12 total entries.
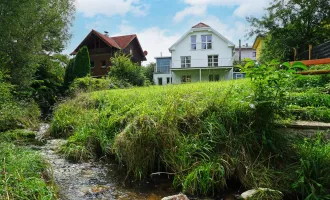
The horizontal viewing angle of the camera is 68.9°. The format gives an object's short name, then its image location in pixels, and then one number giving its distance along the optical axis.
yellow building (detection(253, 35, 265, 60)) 32.19
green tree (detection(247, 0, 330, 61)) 15.83
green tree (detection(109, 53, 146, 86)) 19.61
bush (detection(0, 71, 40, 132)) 5.98
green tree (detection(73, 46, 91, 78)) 20.52
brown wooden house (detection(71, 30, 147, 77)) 28.98
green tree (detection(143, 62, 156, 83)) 31.72
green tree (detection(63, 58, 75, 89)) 20.25
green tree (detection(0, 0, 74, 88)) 6.96
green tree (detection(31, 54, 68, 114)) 13.64
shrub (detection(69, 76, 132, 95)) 14.14
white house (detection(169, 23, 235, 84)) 25.52
